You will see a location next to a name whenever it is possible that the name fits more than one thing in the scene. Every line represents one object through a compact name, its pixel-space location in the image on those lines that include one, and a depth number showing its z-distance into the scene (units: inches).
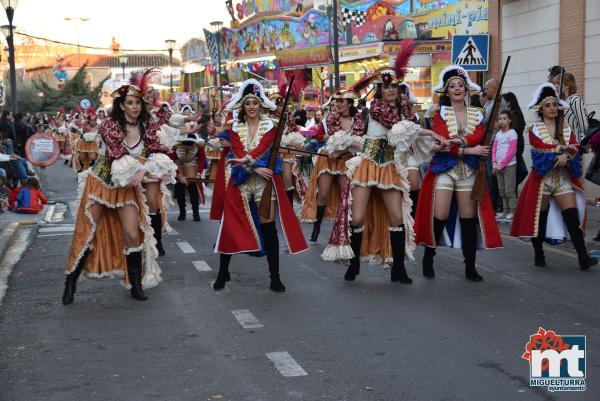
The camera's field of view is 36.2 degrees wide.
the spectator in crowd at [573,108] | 422.3
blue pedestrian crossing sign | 624.4
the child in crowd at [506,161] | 539.2
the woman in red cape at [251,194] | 327.9
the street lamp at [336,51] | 919.2
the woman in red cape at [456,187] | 338.0
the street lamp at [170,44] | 1542.8
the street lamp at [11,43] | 819.4
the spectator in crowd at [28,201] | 633.6
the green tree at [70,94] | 2468.0
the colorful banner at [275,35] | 1355.8
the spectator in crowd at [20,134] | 942.2
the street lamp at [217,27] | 1414.9
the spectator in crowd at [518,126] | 489.1
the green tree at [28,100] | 2522.1
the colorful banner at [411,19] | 892.6
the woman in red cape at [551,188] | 366.3
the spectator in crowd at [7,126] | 909.8
